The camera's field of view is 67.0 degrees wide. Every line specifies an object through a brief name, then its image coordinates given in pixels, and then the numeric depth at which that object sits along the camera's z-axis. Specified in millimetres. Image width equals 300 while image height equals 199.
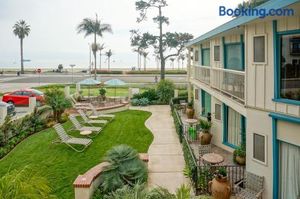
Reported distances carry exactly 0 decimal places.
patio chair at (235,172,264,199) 7232
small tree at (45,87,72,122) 16059
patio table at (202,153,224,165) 8487
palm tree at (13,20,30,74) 64836
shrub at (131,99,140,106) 22091
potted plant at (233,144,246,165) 9341
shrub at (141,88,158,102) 23059
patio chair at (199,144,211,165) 10511
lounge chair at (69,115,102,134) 13747
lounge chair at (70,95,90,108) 19137
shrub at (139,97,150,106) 22071
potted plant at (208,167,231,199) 7172
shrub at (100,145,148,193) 8130
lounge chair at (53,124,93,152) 11726
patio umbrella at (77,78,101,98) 21445
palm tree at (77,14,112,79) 41397
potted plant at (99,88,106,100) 21849
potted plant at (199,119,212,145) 11983
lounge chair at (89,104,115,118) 16987
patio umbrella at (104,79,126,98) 21473
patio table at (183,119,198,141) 12831
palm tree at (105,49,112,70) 90380
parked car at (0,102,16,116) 17190
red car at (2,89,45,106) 21445
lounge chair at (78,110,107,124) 15443
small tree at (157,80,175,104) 22696
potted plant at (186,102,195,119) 16745
